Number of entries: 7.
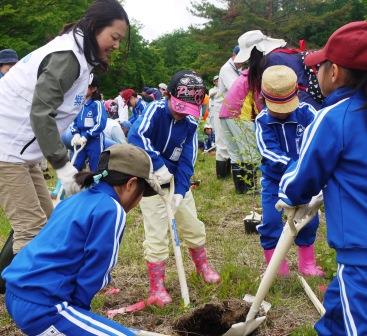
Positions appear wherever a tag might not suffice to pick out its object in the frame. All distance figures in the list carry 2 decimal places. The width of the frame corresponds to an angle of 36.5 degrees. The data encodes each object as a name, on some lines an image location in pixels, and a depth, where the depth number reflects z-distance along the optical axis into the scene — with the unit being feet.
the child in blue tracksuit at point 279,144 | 12.01
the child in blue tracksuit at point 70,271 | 7.27
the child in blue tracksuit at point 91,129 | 22.17
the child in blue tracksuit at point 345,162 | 6.86
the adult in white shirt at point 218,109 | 25.08
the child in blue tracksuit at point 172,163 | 12.25
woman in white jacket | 9.59
